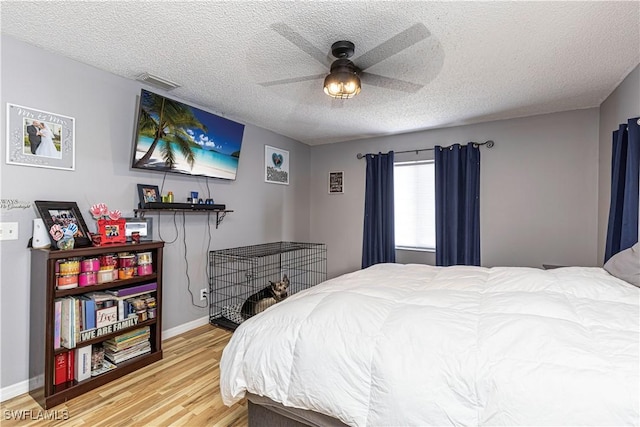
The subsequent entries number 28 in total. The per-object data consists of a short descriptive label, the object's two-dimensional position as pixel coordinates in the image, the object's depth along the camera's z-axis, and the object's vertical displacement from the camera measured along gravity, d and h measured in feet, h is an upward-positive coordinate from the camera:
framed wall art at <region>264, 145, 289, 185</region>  13.50 +2.26
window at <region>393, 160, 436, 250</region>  13.25 +0.49
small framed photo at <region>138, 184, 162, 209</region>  8.82 +0.61
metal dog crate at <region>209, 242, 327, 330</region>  11.27 -2.48
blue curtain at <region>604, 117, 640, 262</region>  7.06 +0.66
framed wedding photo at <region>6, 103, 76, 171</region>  6.56 +1.72
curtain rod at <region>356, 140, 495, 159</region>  11.83 +2.82
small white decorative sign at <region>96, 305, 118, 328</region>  7.11 -2.38
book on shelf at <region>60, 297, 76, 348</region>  6.57 -2.34
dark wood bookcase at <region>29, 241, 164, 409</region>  6.34 -2.45
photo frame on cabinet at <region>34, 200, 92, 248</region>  6.75 -0.05
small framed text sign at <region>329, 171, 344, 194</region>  15.30 +1.65
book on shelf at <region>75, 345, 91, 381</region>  6.84 -3.31
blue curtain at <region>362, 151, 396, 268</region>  13.65 +0.10
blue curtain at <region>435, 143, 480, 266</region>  11.84 +0.44
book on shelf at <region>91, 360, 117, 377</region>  7.14 -3.63
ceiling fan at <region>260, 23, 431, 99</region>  6.09 +3.55
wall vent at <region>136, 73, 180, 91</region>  8.27 +3.71
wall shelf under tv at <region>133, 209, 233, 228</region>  8.86 +0.14
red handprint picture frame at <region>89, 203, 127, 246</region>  7.50 -0.25
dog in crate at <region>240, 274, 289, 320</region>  10.77 -2.97
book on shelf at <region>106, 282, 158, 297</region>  7.63 -1.92
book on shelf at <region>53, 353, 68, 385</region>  6.59 -3.31
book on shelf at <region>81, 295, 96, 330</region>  6.89 -2.20
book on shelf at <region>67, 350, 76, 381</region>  6.78 -3.31
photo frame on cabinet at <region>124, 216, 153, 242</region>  8.32 -0.34
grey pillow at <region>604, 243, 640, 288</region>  5.55 -0.95
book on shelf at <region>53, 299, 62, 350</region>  6.46 -2.27
